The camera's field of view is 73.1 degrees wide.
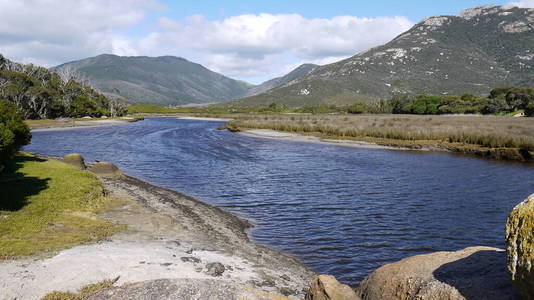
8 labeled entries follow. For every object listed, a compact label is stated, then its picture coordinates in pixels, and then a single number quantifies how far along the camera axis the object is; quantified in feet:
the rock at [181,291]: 23.24
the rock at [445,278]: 21.76
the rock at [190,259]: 38.65
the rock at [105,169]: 92.32
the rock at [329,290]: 28.48
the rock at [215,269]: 35.52
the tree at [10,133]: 61.72
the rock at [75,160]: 97.46
